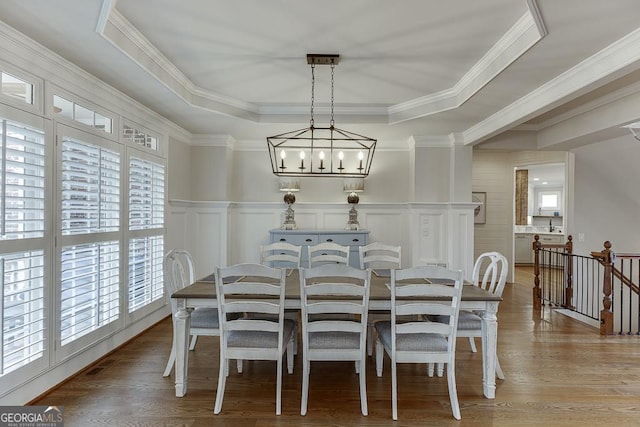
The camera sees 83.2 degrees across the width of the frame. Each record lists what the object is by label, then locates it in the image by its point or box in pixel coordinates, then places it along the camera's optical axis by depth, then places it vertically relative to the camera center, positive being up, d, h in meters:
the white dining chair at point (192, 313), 2.85 -0.86
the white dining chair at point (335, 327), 2.38 -0.79
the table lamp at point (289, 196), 5.57 +0.24
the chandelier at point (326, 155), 5.31 +0.90
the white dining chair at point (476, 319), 2.87 -0.86
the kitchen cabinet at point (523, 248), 10.08 -0.99
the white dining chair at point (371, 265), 3.45 -0.60
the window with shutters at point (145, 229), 3.85 -0.22
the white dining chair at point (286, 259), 3.21 -0.54
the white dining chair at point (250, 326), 2.45 -0.80
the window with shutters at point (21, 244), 2.29 -0.23
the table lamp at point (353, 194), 5.57 +0.28
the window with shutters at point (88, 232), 2.85 -0.20
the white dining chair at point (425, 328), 2.37 -0.79
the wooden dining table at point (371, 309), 2.65 -0.78
